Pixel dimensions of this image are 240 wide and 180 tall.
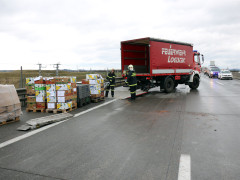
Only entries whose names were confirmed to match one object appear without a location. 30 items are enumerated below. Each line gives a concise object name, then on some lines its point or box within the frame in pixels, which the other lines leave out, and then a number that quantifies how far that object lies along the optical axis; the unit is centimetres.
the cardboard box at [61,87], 789
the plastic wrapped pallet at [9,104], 616
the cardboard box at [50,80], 798
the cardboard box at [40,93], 813
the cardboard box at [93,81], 1023
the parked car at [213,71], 3623
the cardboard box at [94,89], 1019
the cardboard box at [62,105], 789
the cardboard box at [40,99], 811
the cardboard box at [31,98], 821
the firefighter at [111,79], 1219
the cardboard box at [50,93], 796
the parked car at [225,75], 3063
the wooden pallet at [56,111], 782
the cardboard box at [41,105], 812
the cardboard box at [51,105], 796
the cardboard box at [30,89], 825
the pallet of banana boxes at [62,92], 789
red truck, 1290
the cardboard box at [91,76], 1030
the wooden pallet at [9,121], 617
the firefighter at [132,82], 1098
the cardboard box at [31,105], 820
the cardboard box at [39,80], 812
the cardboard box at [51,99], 795
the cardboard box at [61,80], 788
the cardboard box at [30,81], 828
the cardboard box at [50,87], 795
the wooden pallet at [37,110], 809
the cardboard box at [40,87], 812
